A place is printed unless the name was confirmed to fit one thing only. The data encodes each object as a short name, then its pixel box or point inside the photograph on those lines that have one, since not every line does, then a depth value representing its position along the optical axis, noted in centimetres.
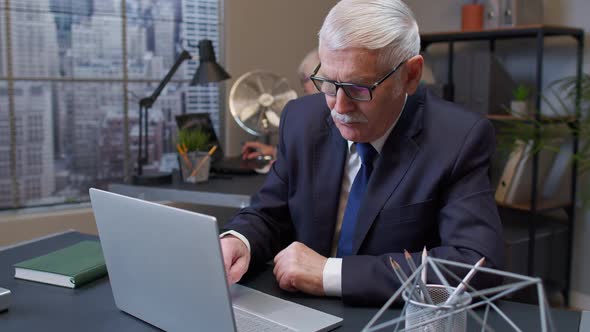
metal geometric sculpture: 62
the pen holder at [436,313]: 71
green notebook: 132
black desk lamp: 296
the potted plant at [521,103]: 334
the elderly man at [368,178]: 128
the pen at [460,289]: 71
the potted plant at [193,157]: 276
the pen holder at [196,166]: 276
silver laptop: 91
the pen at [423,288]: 76
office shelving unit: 315
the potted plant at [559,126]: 311
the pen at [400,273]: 74
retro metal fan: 334
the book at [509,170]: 326
